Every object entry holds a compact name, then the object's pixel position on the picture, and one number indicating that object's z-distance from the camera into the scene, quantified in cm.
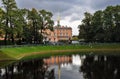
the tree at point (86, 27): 4572
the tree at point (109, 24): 4203
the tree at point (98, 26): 4307
